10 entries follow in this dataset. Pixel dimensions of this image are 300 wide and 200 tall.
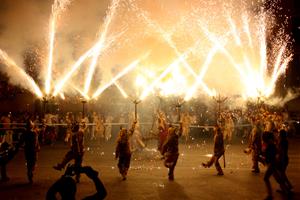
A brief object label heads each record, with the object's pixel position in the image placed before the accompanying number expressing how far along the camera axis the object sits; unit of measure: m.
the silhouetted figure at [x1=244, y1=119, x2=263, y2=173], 12.73
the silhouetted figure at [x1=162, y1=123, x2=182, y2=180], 11.61
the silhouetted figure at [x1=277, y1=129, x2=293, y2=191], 9.82
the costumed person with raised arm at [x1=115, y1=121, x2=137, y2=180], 11.65
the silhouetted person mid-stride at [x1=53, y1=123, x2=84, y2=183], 11.36
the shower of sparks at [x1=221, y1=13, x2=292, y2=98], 28.59
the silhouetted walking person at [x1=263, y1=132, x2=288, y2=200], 9.04
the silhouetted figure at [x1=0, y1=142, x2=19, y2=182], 11.06
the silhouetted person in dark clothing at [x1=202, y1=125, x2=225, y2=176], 12.27
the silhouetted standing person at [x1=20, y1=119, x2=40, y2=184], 11.10
